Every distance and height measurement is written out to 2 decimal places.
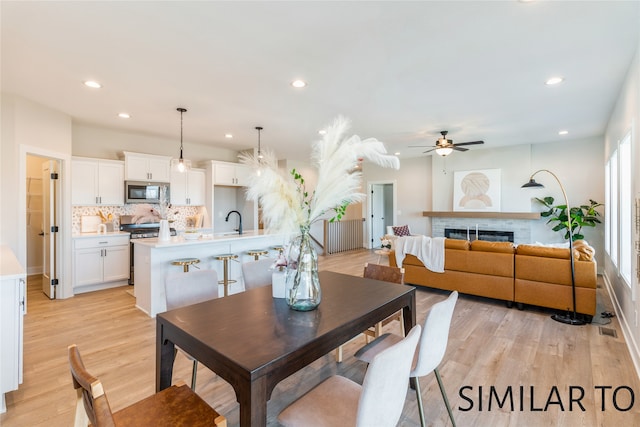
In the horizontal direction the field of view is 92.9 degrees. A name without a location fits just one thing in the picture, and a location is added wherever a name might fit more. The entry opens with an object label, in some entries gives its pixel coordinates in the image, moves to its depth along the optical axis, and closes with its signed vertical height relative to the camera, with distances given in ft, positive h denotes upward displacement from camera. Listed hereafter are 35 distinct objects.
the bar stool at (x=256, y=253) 14.67 -2.01
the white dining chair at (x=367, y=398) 3.50 -2.51
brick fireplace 22.04 -0.92
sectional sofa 11.44 -2.67
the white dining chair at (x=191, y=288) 6.97 -1.84
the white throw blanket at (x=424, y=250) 14.48 -1.92
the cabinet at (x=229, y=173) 21.15 +2.75
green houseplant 19.04 -0.34
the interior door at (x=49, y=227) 14.59 -0.76
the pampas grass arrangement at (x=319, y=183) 5.12 +0.49
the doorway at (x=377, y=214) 30.45 -0.35
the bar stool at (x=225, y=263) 13.14 -2.31
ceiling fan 17.21 +3.73
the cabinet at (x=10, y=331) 6.42 -2.58
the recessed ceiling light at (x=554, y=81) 10.46 +4.57
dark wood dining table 3.72 -1.85
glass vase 5.56 -1.28
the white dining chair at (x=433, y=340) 4.97 -2.20
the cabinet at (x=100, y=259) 14.99 -2.46
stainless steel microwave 17.40 +1.20
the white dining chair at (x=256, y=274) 8.44 -1.76
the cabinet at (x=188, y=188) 19.60 +1.60
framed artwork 23.02 +1.62
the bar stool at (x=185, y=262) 12.17 -2.03
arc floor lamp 11.24 -4.06
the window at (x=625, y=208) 10.69 +0.10
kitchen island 12.07 -1.96
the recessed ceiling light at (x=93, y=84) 10.69 +4.57
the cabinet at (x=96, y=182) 15.62 +1.62
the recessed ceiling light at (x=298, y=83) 10.64 +4.56
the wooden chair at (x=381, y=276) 8.33 -1.84
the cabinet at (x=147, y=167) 17.40 +2.66
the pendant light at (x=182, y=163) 13.55 +2.26
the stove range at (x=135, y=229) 16.87 -1.03
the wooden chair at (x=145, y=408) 3.05 -2.77
